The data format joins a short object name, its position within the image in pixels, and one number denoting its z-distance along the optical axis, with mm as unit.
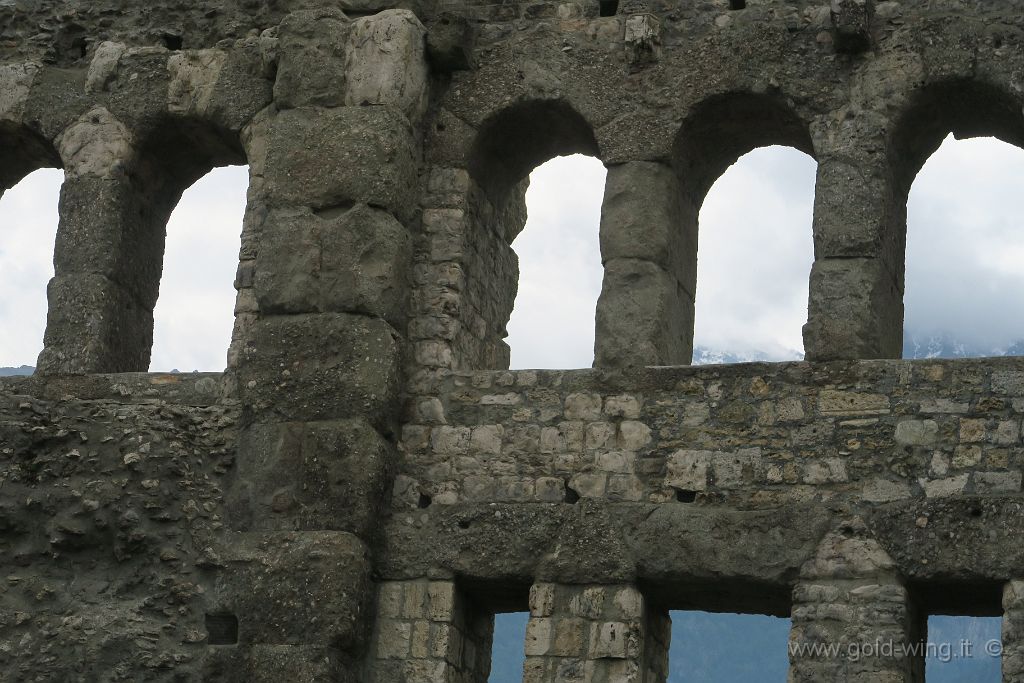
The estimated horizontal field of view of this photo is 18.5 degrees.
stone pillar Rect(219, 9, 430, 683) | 15335
